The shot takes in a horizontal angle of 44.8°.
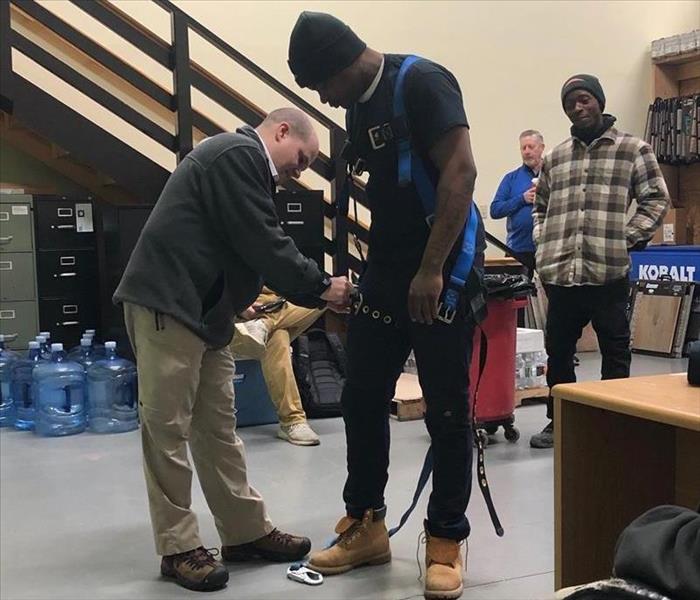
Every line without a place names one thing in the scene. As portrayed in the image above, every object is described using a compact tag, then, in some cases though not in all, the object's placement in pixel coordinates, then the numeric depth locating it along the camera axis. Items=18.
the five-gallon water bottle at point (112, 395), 4.30
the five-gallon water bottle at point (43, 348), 4.59
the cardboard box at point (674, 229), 8.03
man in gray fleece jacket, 2.24
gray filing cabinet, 5.02
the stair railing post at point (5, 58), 4.64
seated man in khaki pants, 4.00
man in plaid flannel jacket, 3.41
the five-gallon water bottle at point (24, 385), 4.49
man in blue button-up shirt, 5.73
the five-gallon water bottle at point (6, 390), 4.46
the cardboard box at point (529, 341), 4.70
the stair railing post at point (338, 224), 5.15
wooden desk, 1.44
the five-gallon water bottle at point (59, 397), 4.26
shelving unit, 8.08
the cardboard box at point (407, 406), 4.44
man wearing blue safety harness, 2.04
